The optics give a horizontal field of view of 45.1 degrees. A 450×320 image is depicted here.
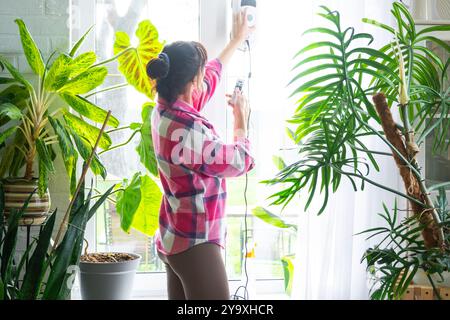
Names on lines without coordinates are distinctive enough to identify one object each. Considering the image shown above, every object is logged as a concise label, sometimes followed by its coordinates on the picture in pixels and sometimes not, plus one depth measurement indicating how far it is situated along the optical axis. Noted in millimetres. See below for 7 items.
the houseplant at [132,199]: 2035
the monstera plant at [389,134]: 1673
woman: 1640
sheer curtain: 2221
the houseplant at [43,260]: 1705
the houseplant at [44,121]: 1835
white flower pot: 2029
